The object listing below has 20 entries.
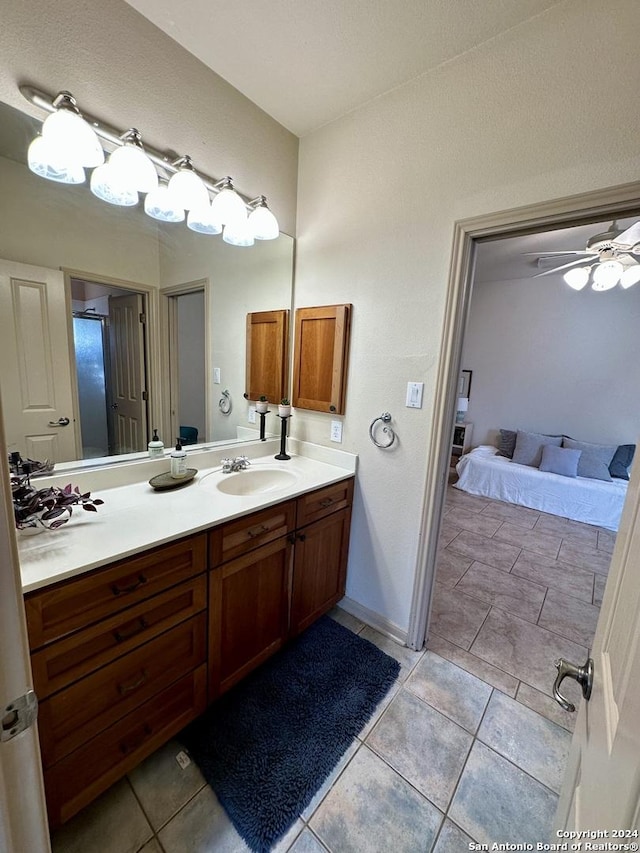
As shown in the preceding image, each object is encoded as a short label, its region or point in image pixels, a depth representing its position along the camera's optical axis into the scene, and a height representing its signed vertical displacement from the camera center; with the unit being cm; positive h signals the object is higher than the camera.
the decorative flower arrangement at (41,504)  100 -44
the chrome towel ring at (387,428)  172 -28
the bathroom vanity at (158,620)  91 -84
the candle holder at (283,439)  202 -42
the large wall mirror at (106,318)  117 +18
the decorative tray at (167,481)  142 -50
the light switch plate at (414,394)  160 -9
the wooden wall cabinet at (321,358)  182 +7
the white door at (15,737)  44 -52
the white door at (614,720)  40 -46
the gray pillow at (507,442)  425 -78
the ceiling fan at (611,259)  207 +86
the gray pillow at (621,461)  360 -80
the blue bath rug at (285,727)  111 -140
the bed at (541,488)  329 -112
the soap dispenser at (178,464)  152 -45
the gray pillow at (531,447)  395 -77
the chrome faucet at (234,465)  175 -51
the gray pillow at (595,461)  357 -81
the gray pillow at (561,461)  360 -83
